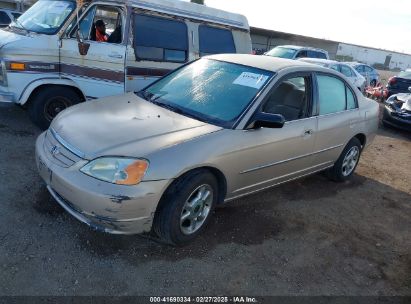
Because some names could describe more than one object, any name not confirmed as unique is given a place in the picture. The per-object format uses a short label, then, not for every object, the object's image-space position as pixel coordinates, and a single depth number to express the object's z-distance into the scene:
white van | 5.54
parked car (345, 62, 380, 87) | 18.35
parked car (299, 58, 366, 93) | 13.58
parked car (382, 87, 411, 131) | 9.77
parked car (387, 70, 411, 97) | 14.88
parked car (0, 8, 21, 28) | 14.28
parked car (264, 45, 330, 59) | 15.05
